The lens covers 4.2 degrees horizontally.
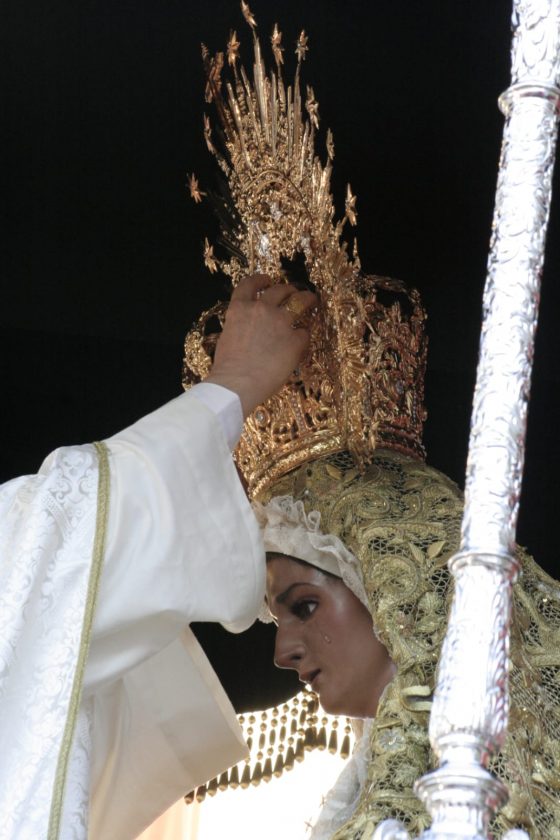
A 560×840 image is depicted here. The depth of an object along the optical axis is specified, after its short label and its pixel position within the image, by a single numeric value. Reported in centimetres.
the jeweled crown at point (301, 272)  766
